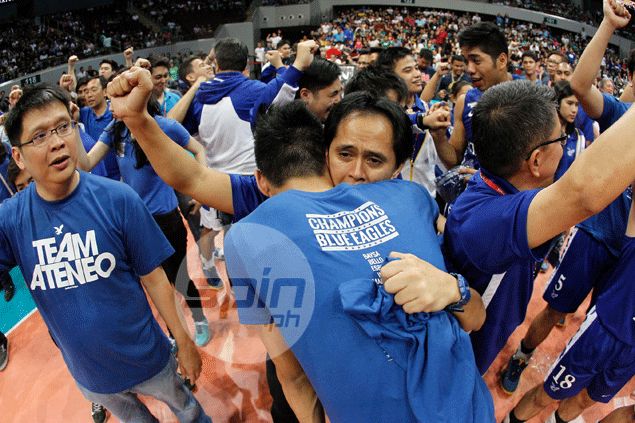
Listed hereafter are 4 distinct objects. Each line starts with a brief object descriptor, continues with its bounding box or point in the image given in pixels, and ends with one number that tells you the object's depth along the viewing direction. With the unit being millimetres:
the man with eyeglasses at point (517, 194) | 1017
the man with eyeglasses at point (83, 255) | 1789
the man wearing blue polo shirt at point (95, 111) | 3975
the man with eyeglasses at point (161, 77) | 4371
